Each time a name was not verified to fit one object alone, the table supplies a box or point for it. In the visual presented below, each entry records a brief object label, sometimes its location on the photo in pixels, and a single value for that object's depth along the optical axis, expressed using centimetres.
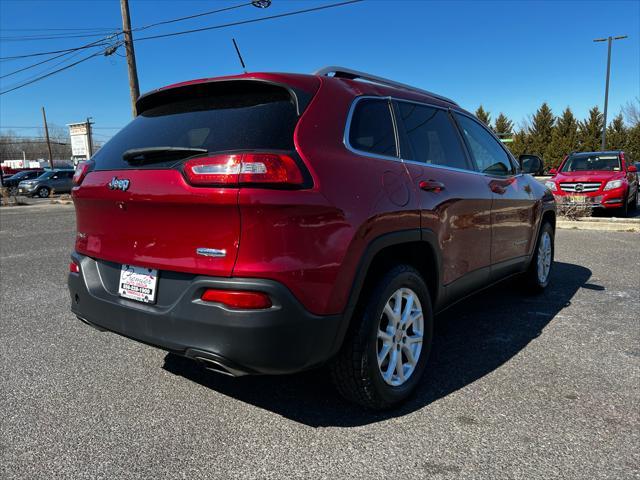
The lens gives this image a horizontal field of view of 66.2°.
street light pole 2680
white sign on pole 3544
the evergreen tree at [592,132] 4603
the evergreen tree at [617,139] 4478
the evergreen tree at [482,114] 5086
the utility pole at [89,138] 3473
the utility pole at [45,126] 6076
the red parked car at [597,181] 1171
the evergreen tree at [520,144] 4959
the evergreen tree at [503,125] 5384
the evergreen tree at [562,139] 4609
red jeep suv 212
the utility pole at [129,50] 1739
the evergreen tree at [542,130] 4891
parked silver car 3006
